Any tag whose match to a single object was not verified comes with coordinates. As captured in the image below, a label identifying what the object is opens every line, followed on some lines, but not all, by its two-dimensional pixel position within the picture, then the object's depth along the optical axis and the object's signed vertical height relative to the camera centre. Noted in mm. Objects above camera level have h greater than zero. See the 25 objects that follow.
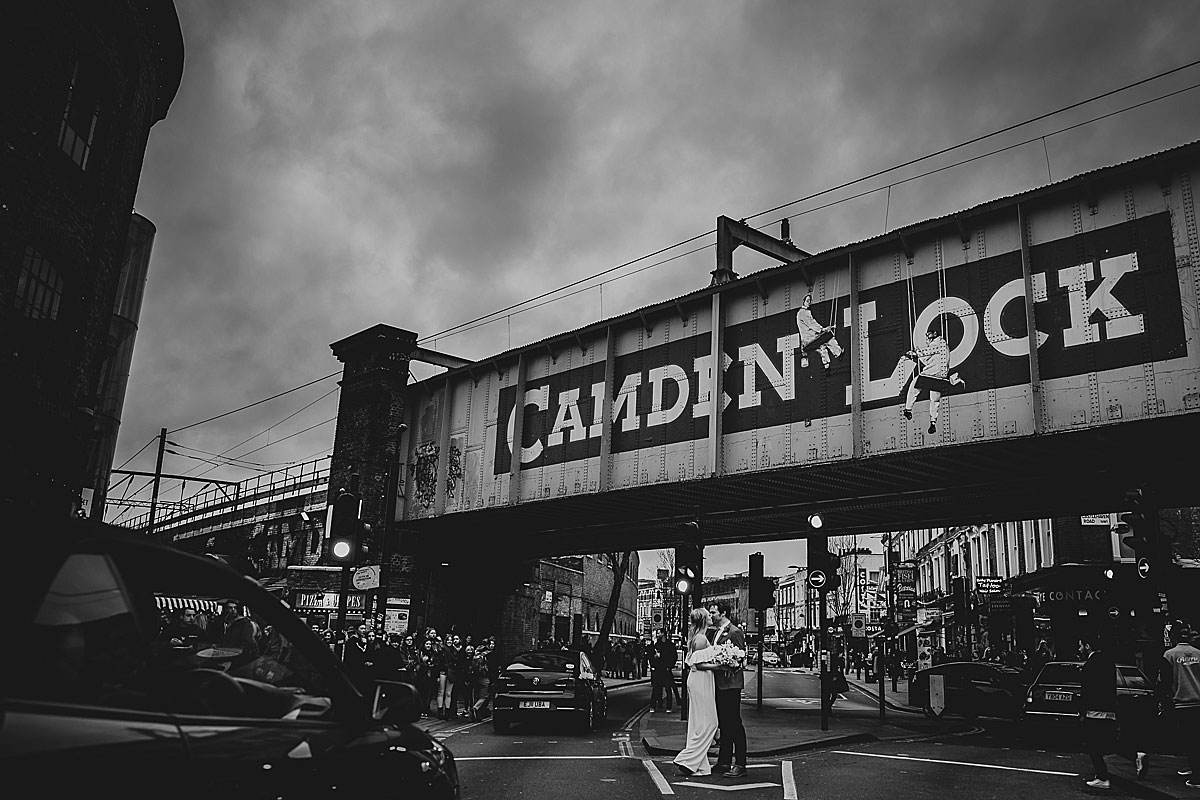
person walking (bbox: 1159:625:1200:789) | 10609 -302
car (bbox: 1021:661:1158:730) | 15945 -487
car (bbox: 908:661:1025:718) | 22094 -709
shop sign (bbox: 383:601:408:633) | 23312 +272
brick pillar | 29828 +6449
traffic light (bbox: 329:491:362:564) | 14406 +1453
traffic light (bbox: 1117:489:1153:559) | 13328 +1947
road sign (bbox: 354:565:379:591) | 21188 +1177
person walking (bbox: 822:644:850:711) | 24559 -858
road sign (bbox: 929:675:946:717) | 22859 -929
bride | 11148 -674
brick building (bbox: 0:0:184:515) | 13820 +6526
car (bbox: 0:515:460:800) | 1940 -177
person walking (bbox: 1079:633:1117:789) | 10516 -538
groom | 11195 -877
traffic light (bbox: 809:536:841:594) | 17266 +1442
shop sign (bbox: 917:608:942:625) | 41441 +1712
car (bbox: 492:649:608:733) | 16484 -894
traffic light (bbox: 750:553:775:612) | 17656 +1091
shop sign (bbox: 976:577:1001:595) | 34750 +2660
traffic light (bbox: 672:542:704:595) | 18859 +1546
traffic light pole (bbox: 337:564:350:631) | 14805 +605
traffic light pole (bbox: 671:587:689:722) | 19594 +222
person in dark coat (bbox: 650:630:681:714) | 23562 -578
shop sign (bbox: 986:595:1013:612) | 34734 +2053
